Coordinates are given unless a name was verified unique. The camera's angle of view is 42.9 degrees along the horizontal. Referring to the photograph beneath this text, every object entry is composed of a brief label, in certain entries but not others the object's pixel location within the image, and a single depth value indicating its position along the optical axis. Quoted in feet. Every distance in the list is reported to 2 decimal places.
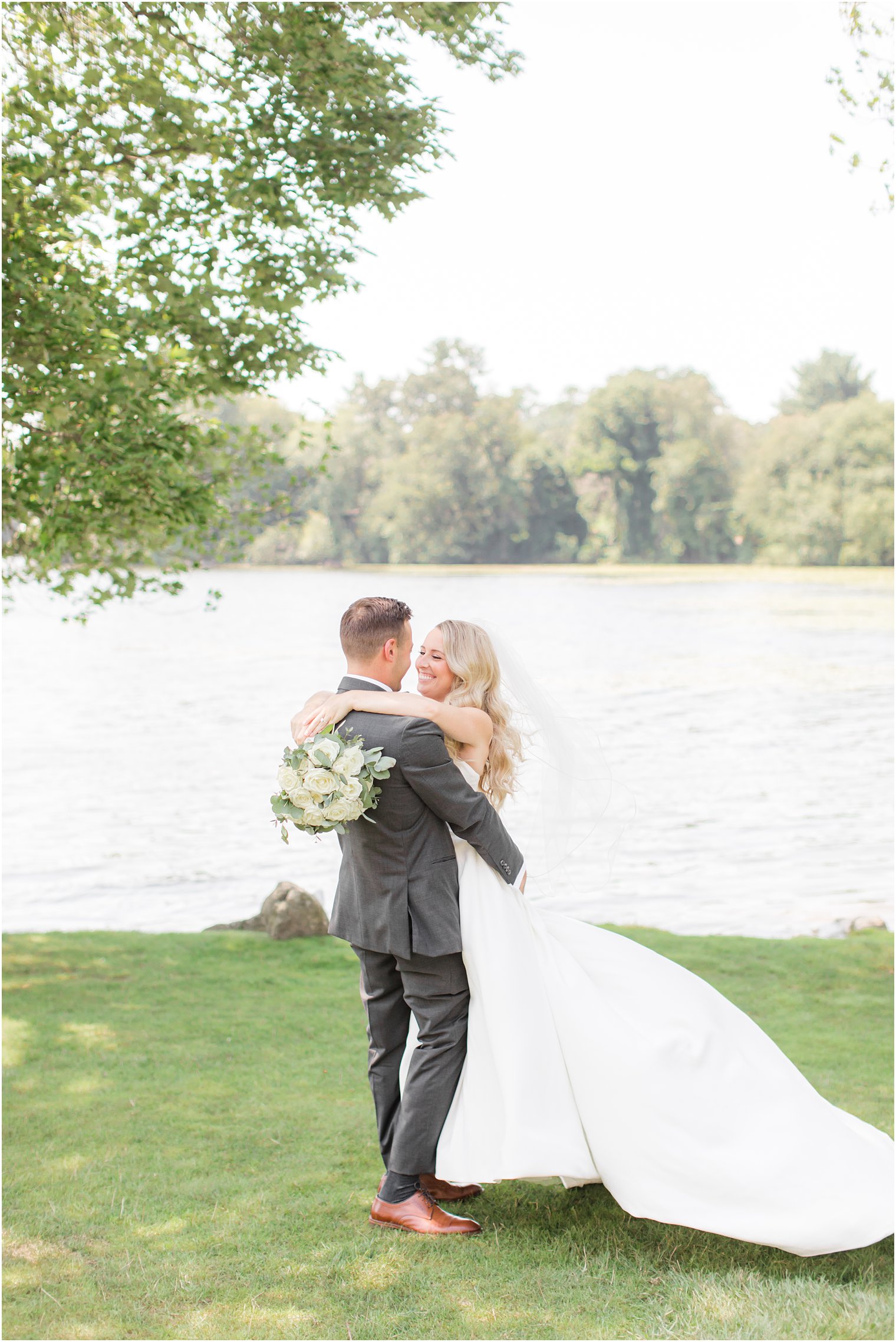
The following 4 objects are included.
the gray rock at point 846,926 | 34.53
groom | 12.78
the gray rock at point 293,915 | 30.04
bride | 12.26
